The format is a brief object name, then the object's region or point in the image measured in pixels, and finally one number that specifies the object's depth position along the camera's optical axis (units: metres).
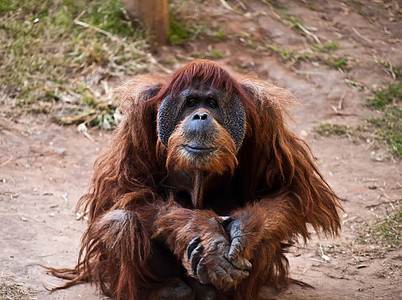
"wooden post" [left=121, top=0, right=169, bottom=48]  14.79
